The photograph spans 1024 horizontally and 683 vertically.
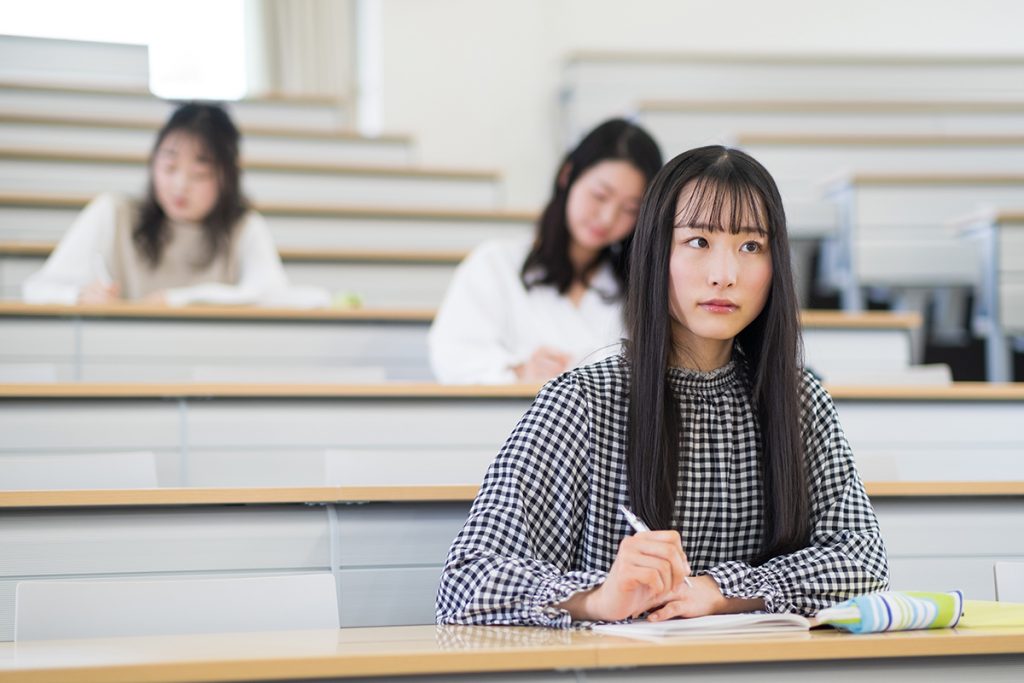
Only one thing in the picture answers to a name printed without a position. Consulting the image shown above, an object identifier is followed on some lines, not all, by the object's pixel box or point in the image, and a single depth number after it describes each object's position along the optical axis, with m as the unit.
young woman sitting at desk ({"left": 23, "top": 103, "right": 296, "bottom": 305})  4.91
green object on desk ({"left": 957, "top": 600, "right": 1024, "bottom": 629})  2.47
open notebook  2.36
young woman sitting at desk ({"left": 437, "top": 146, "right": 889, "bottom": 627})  2.62
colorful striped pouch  2.40
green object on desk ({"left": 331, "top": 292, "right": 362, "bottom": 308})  4.69
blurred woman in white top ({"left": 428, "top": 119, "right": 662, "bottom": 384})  3.92
